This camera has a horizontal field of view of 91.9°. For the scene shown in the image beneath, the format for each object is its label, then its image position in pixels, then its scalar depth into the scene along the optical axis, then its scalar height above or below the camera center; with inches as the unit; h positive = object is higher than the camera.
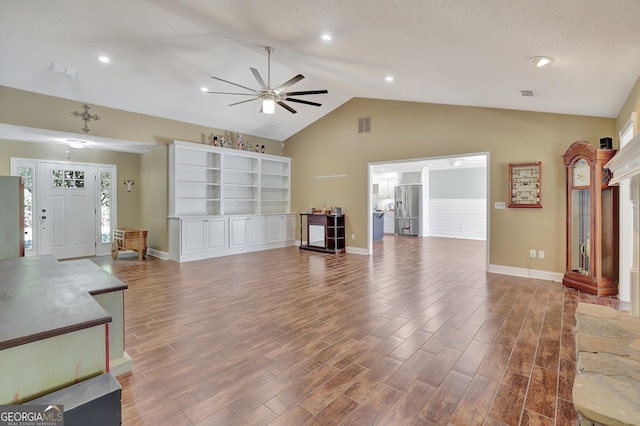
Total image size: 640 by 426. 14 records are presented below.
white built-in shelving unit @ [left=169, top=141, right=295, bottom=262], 257.8 +11.7
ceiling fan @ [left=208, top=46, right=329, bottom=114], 171.3 +68.5
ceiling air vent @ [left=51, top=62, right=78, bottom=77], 176.7 +84.0
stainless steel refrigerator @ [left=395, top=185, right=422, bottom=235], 432.5 +5.6
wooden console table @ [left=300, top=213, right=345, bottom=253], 293.3 -18.3
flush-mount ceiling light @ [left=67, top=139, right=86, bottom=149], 231.0 +52.9
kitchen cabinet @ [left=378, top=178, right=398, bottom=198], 466.1 +40.0
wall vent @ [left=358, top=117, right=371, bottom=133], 279.7 +80.5
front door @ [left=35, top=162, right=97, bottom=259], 259.6 +3.0
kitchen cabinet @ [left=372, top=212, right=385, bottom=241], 381.4 -15.9
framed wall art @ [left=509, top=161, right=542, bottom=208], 193.9 +18.0
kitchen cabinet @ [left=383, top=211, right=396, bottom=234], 464.1 -13.8
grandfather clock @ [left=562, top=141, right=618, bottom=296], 159.5 -3.6
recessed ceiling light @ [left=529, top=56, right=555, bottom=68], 111.7 +55.9
